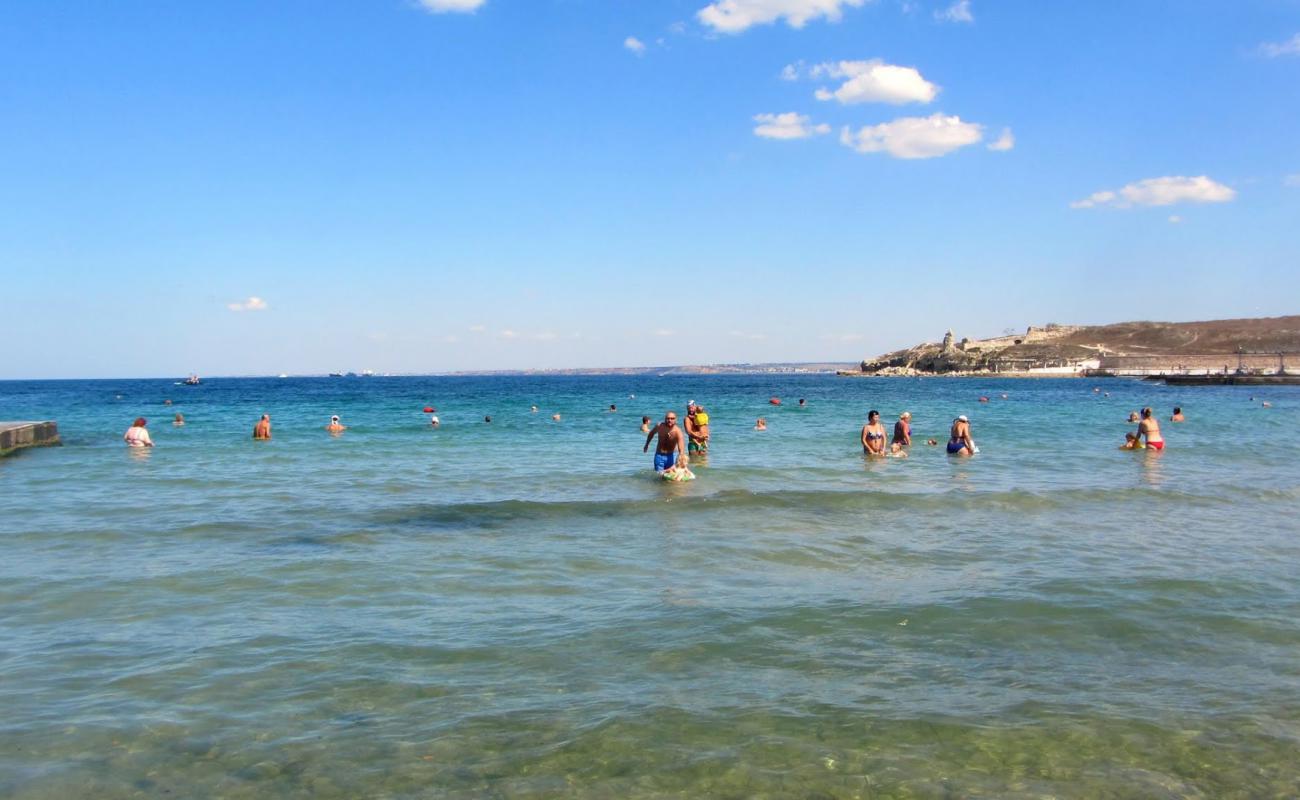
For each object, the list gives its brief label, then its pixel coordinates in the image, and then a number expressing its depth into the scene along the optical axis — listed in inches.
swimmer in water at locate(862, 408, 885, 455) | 935.0
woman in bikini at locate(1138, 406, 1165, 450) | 959.6
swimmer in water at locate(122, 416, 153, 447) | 1102.4
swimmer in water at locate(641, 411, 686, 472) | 761.6
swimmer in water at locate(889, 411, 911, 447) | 985.5
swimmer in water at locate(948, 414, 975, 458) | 949.8
